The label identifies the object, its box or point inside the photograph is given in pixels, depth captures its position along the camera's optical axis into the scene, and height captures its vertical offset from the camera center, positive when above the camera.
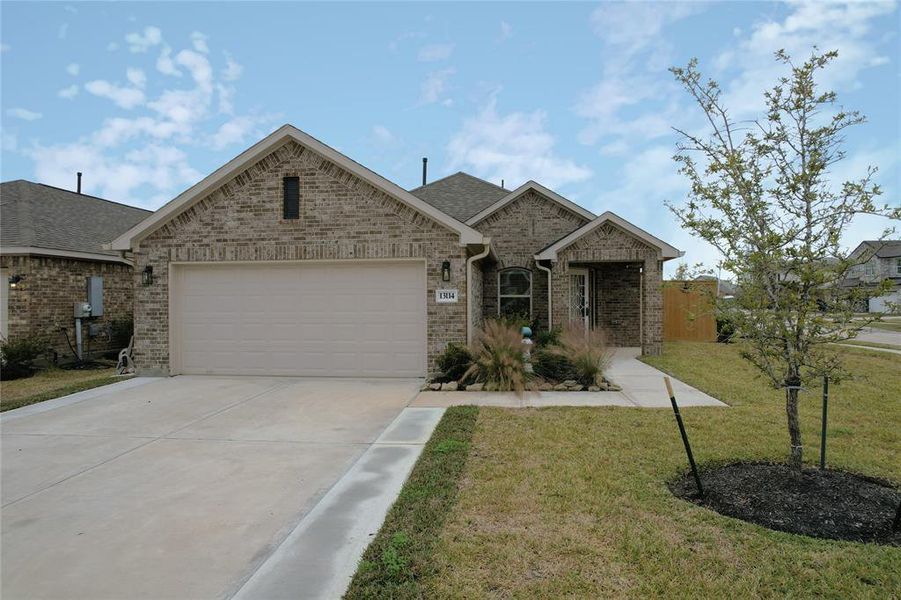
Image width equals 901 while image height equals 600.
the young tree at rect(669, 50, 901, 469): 4.46 +0.42
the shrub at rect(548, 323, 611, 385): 9.49 -0.95
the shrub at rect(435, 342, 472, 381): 9.88 -1.11
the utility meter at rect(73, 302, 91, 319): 13.43 -0.09
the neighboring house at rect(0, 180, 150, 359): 12.33 +1.03
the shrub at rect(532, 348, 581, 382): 9.83 -1.22
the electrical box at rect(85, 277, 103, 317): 13.94 +0.32
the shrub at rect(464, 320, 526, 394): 9.29 -1.05
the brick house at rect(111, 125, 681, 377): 10.53 +0.68
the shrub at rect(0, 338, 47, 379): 11.43 -1.07
